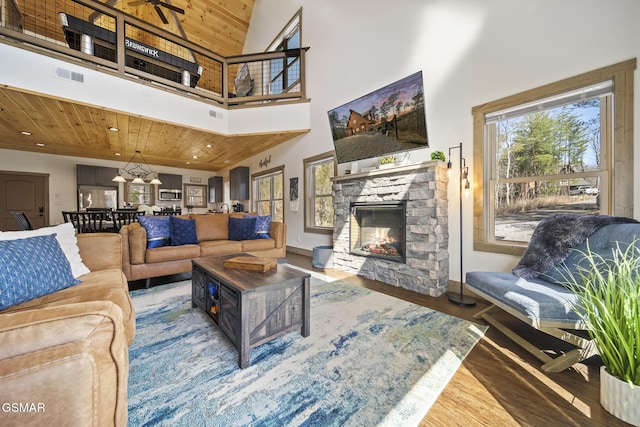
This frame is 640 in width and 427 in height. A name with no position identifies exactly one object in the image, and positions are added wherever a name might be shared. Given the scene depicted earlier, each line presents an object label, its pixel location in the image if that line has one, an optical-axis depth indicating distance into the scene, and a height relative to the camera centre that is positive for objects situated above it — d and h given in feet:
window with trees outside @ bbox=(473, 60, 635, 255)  6.15 +1.65
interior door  18.56 +1.43
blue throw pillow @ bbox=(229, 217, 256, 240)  13.42 -0.86
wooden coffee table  4.94 -2.10
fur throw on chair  5.81 -0.74
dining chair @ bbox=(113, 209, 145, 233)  13.69 -0.23
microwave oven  25.26 +2.01
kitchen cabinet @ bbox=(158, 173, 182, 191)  25.53 +3.51
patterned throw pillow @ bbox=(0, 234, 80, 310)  4.22 -1.07
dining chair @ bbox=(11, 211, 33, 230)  10.05 -0.26
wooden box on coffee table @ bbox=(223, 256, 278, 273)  6.27 -1.37
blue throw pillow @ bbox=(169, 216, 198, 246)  11.19 -0.86
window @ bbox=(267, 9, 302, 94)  16.99 +10.37
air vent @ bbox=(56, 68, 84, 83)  10.64 +6.29
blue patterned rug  3.77 -3.13
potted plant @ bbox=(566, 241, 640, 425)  3.46 -1.98
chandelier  23.57 +4.46
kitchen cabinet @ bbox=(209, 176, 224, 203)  27.89 +2.79
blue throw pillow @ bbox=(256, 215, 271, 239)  13.84 -0.84
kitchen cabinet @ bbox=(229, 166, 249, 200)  23.32 +2.92
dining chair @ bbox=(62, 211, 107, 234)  12.31 -0.30
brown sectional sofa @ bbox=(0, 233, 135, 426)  1.64 -1.12
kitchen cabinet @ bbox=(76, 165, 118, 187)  21.13 +3.54
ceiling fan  13.11 +11.68
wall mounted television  9.20 +3.94
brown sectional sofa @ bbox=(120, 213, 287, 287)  9.82 -1.67
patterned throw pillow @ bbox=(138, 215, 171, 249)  10.57 -0.73
